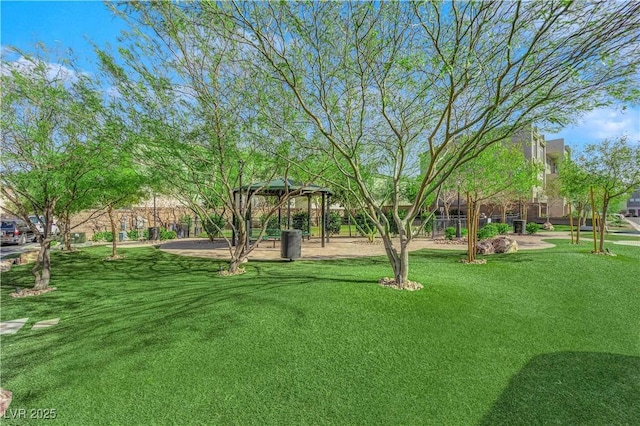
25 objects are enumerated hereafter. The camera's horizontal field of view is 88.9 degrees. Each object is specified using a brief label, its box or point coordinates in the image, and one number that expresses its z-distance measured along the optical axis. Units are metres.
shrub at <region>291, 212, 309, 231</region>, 21.52
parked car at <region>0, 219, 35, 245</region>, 19.19
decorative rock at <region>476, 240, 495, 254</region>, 12.24
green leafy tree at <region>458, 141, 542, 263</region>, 14.58
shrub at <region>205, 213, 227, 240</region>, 18.41
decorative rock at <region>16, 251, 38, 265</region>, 12.44
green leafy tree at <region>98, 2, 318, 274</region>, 7.08
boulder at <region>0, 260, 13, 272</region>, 10.79
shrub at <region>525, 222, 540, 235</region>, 21.86
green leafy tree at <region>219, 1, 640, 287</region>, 4.79
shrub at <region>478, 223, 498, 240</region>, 17.72
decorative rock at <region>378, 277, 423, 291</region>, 6.57
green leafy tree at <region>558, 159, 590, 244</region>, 12.39
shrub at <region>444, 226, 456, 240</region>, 18.38
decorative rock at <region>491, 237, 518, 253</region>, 12.09
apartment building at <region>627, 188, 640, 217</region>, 72.54
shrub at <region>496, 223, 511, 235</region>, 20.81
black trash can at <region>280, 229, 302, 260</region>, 11.03
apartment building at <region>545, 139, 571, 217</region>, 40.00
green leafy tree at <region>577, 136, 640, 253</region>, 11.45
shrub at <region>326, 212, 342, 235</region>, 22.83
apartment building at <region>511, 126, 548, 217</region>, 33.84
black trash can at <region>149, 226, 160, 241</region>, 19.83
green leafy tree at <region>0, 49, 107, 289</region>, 6.99
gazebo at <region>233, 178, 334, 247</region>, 14.34
